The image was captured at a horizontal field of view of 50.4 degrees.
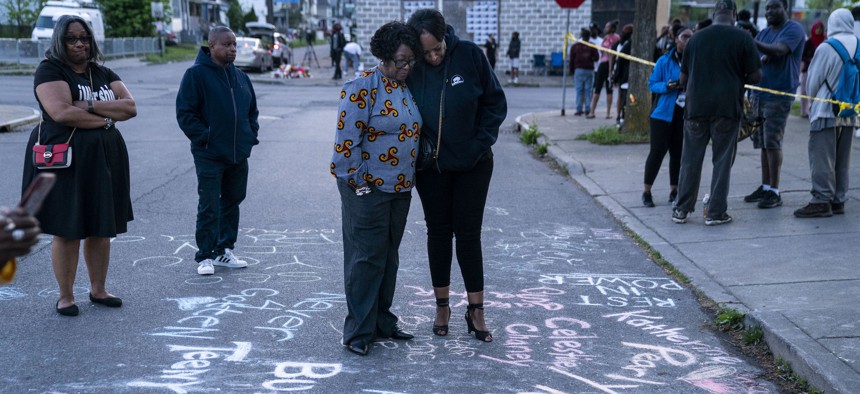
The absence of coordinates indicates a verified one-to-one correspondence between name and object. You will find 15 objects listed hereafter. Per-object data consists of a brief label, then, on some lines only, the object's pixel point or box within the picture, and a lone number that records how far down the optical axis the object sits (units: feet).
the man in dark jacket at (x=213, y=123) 20.52
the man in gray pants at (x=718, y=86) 24.54
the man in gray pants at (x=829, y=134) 25.14
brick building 99.04
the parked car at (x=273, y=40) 118.83
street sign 55.30
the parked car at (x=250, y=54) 109.09
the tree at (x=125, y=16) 160.15
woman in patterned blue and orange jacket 15.12
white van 112.16
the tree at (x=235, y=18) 215.31
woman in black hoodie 15.62
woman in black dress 17.11
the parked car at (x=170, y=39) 185.68
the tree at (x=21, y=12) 124.98
